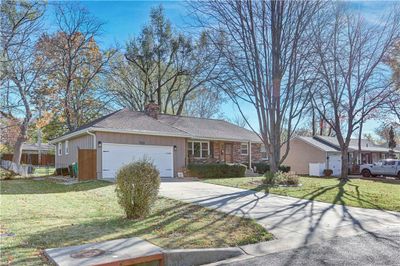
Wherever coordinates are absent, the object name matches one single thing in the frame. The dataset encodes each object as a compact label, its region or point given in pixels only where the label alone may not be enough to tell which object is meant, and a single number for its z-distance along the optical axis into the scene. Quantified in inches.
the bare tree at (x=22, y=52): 478.6
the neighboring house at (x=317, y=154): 1299.2
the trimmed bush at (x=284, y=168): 1074.1
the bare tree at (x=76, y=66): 1206.3
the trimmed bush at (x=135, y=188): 312.5
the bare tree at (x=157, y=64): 1363.2
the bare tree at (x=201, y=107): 1740.9
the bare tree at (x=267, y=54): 647.8
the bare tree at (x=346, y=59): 772.0
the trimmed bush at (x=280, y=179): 665.0
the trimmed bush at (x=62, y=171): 915.7
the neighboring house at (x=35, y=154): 1989.5
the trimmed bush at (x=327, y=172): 1206.2
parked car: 1084.5
